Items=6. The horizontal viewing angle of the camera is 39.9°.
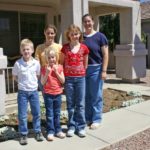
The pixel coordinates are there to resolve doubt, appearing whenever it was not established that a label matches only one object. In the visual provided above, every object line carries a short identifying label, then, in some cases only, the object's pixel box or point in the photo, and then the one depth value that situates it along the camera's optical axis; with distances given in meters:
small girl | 3.09
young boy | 3.00
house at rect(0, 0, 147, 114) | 7.18
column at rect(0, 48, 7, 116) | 4.05
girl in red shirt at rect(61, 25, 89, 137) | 3.18
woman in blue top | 3.41
